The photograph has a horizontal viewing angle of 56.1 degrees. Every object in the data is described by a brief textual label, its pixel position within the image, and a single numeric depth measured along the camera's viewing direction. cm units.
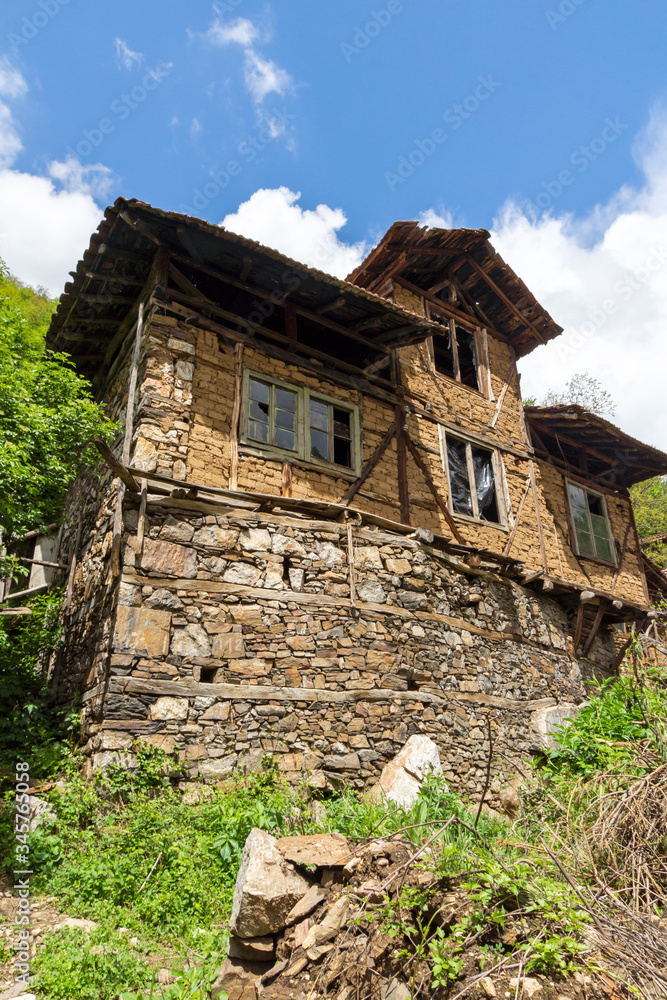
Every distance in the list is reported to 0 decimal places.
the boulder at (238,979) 417
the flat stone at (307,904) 440
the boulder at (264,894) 436
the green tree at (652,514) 2144
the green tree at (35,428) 737
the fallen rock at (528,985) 345
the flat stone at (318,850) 462
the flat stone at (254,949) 436
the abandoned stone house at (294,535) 690
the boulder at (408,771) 683
